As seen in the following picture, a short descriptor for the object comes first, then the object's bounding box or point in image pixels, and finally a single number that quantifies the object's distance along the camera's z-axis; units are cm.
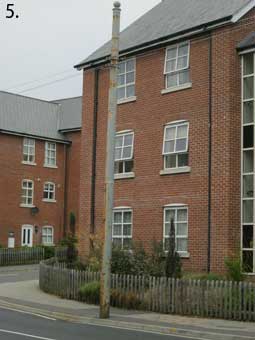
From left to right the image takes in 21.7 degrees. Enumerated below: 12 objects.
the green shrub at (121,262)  2261
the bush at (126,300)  1984
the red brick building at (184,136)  2339
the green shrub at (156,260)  2253
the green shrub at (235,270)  1944
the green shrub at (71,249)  2786
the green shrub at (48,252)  4459
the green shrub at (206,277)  2036
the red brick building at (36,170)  4797
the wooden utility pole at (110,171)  1761
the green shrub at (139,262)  2258
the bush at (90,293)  2114
